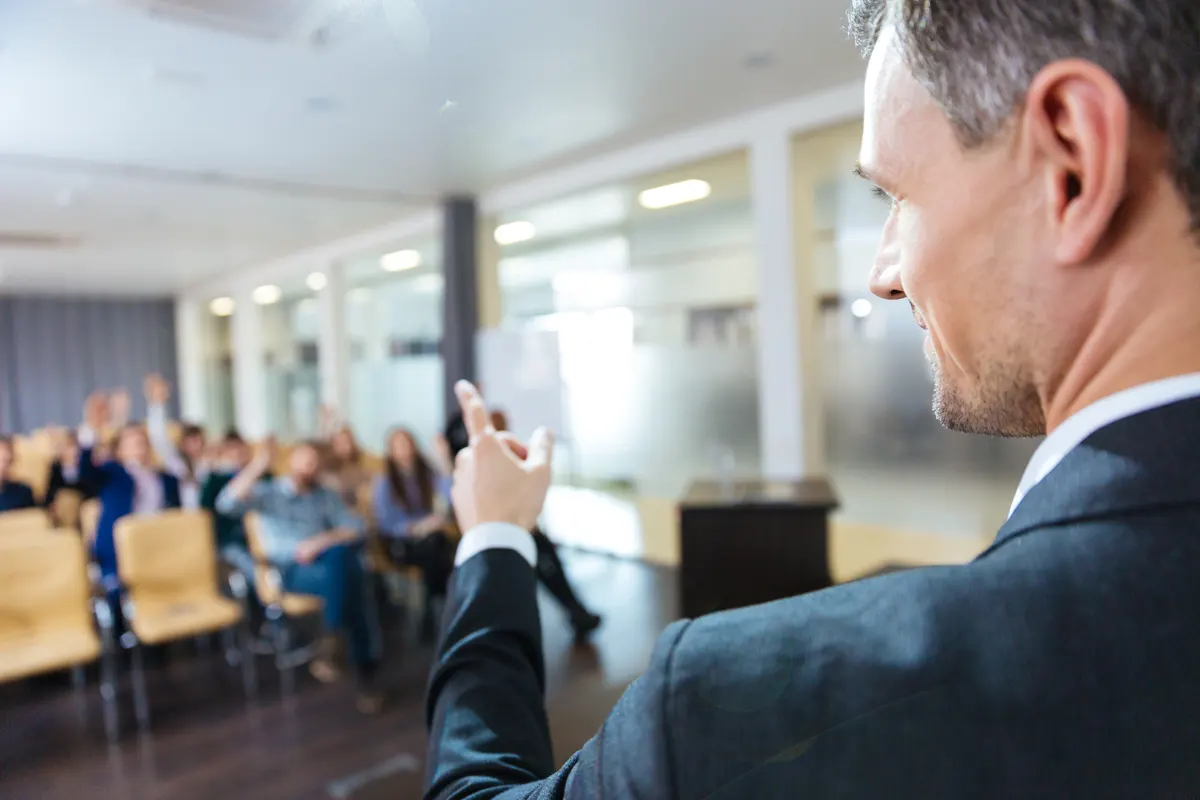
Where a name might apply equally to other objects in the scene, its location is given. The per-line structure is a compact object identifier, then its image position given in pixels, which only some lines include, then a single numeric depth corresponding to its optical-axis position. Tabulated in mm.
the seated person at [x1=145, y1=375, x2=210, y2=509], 3873
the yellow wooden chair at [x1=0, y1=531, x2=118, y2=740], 2406
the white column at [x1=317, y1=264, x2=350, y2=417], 6461
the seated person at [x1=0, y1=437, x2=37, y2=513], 3459
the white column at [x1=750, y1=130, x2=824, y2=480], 3561
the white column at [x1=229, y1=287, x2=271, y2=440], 7496
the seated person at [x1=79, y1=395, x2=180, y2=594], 3275
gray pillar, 4574
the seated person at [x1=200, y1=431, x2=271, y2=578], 3258
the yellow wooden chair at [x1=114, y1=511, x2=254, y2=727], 2725
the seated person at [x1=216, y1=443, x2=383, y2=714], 2877
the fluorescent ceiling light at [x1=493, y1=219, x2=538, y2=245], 3871
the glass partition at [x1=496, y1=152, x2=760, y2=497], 2557
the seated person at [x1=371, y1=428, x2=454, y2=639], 2793
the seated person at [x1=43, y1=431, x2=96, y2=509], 3607
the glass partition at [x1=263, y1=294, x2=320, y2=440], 6816
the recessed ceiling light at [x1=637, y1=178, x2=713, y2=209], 3830
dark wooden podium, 2451
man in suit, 260
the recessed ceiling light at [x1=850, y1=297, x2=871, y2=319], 2534
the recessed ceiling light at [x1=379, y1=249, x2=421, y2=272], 4953
